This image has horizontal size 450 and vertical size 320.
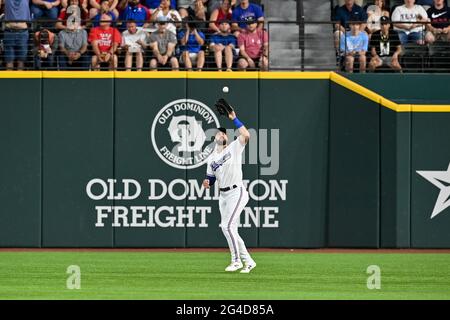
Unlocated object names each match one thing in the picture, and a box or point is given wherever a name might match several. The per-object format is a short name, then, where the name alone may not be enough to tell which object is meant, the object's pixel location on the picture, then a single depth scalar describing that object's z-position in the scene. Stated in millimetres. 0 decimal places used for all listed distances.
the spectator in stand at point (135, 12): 23312
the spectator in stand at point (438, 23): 22953
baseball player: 17531
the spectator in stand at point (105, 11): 23192
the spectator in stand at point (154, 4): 23828
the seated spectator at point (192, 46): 22703
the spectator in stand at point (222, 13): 23500
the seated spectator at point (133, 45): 22641
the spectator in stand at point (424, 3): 24547
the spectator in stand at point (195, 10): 23547
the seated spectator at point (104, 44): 22609
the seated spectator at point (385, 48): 22812
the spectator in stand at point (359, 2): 25131
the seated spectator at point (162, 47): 22578
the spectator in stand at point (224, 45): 22656
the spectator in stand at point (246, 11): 23391
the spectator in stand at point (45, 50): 22406
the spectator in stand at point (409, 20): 23172
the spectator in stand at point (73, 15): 22438
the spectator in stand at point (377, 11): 23797
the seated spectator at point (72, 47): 22469
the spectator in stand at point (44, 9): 23250
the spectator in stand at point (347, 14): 23344
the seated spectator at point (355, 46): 22844
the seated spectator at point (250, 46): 22688
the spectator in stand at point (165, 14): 23125
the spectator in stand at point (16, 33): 22312
